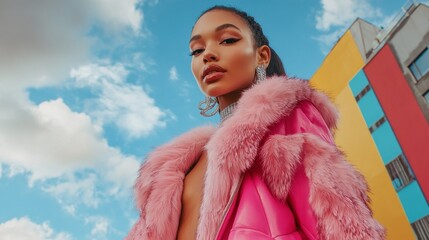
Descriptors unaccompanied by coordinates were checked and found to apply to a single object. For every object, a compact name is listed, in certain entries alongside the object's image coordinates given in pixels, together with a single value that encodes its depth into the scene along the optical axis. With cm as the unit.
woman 42
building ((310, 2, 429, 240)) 1105
